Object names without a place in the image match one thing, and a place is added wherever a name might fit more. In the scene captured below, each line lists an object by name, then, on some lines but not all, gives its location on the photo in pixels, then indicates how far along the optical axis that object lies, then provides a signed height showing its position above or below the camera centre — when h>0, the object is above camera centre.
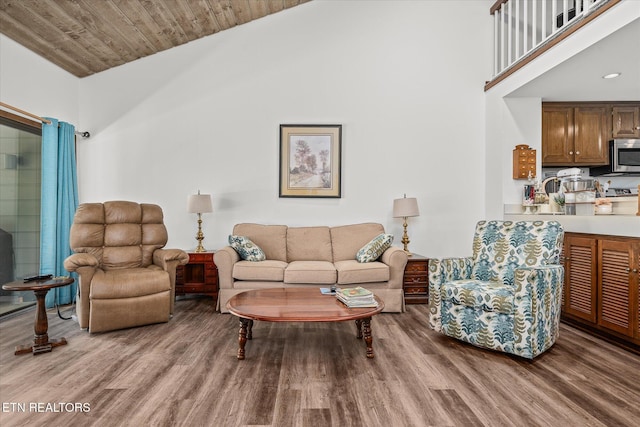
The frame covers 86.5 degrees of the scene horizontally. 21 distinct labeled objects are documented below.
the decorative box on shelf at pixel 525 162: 3.94 +0.63
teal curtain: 3.66 +0.17
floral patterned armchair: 2.35 -0.55
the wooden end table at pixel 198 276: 3.90 -0.69
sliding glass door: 3.46 +0.12
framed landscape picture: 4.43 +0.73
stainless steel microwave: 4.23 +0.76
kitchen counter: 2.56 -0.06
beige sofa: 3.42 -0.59
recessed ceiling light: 3.36 +1.41
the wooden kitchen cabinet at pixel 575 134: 4.30 +1.05
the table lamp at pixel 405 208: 4.02 +0.10
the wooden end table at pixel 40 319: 2.46 -0.79
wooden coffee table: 2.21 -0.65
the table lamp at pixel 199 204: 4.01 +0.13
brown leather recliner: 2.87 -0.47
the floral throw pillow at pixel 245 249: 3.65 -0.36
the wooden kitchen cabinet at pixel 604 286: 2.52 -0.56
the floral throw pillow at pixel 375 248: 3.66 -0.35
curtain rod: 3.12 +1.00
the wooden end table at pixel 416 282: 3.85 -0.75
